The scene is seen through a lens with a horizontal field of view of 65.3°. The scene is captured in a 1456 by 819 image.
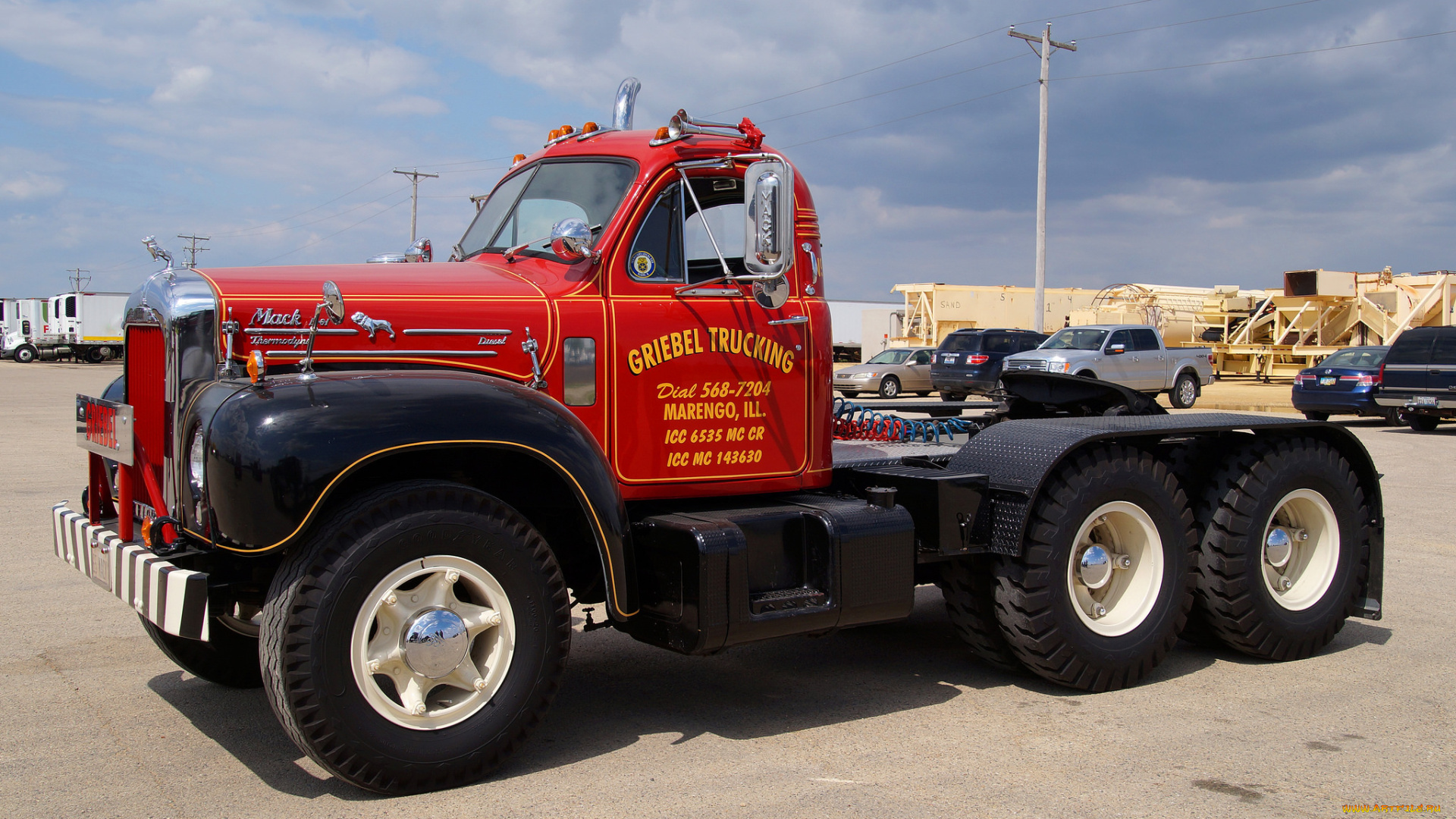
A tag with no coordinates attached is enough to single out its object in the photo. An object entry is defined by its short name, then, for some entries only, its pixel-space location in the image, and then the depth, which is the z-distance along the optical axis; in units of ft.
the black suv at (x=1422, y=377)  60.95
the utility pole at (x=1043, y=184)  92.73
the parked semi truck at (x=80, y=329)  168.14
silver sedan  94.89
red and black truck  12.08
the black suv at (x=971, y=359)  83.30
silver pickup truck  79.10
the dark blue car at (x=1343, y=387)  65.77
